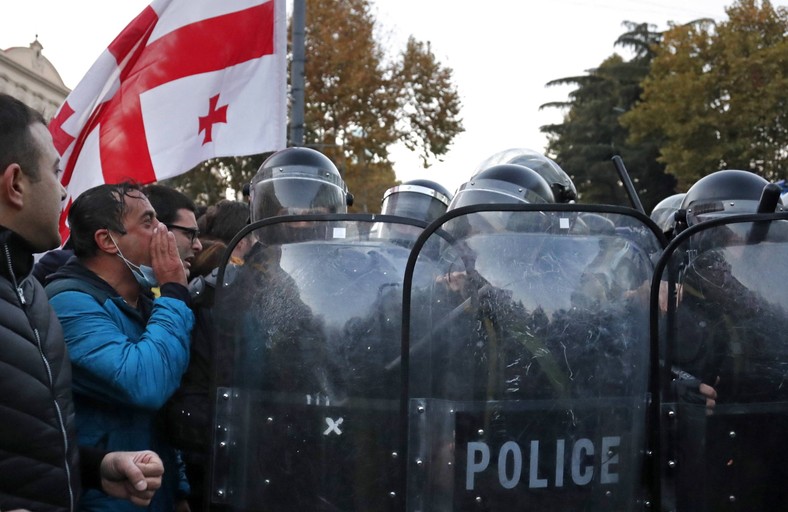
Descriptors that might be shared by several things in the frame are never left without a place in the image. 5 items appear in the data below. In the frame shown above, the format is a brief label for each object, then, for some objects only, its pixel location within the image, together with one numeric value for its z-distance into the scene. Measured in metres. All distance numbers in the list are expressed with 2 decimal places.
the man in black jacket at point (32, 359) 2.10
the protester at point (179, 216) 3.65
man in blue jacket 2.57
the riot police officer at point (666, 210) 4.41
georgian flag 4.56
